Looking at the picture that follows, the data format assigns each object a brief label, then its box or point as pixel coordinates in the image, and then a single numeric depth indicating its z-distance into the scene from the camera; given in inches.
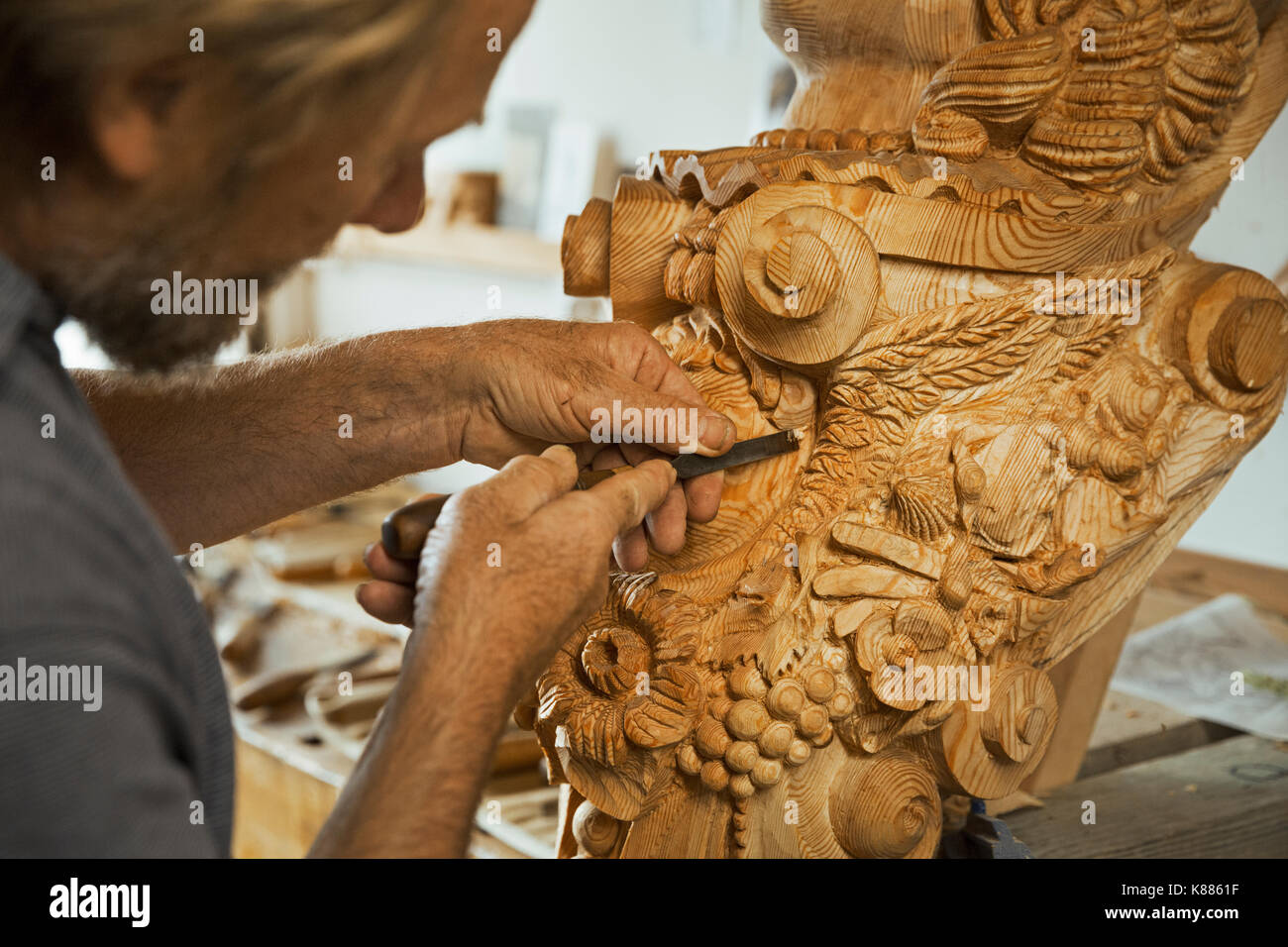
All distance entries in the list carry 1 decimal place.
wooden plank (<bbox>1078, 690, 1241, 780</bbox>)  76.1
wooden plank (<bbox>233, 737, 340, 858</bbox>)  95.4
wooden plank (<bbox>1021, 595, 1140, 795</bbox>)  66.1
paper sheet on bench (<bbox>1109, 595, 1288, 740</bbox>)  79.2
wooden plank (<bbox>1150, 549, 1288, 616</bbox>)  91.5
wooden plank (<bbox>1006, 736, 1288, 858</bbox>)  61.4
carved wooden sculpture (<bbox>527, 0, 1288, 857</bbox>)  47.7
